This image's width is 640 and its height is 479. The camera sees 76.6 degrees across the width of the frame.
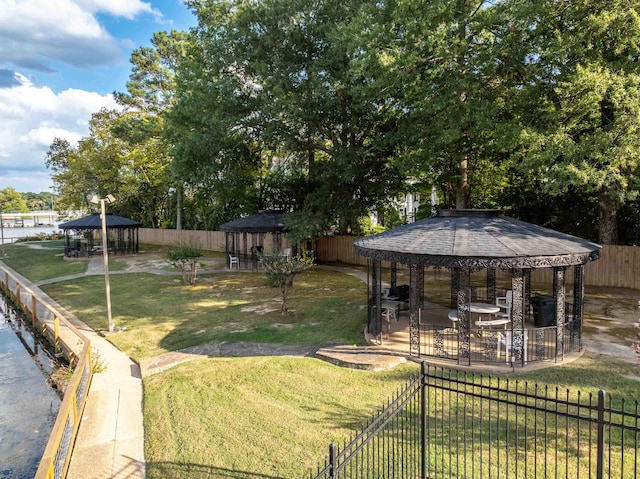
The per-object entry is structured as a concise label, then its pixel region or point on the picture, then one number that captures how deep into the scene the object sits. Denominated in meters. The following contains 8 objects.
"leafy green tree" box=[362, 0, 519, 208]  13.01
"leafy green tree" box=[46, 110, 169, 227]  34.03
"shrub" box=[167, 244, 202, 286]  17.97
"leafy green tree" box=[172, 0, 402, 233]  17.30
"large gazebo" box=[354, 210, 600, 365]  7.95
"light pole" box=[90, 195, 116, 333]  11.40
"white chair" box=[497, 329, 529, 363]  7.99
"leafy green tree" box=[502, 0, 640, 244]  10.88
